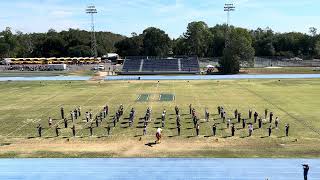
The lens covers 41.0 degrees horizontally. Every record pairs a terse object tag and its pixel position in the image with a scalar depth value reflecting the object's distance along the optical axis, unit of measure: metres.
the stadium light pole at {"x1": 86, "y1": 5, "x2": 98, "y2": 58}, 86.64
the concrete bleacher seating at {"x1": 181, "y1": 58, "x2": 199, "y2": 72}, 76.81
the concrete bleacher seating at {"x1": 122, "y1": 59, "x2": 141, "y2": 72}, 77.56
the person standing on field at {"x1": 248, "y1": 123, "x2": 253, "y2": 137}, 26.34
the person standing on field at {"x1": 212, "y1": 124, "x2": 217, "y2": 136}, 26.47
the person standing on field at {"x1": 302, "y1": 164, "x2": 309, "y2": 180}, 17.64
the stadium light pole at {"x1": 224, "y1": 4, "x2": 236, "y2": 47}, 83.75
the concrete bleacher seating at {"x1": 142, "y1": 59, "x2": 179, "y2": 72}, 77.98
